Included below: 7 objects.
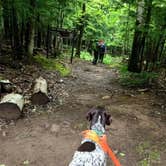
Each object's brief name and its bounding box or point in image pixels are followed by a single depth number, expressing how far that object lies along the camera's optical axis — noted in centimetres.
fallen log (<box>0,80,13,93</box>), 521
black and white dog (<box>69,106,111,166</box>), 221
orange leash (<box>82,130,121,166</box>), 237
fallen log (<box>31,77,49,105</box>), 500
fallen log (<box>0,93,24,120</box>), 436
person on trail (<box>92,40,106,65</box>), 1269
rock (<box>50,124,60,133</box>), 420
